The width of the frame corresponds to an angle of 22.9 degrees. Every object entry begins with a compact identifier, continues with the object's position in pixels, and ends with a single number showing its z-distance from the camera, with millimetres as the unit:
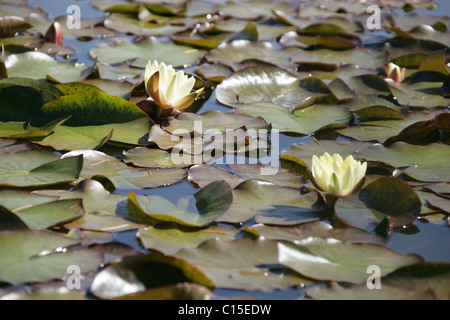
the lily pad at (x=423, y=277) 1508
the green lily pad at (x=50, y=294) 1467
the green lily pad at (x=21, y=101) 1876
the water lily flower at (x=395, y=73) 2135
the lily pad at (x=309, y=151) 1796
